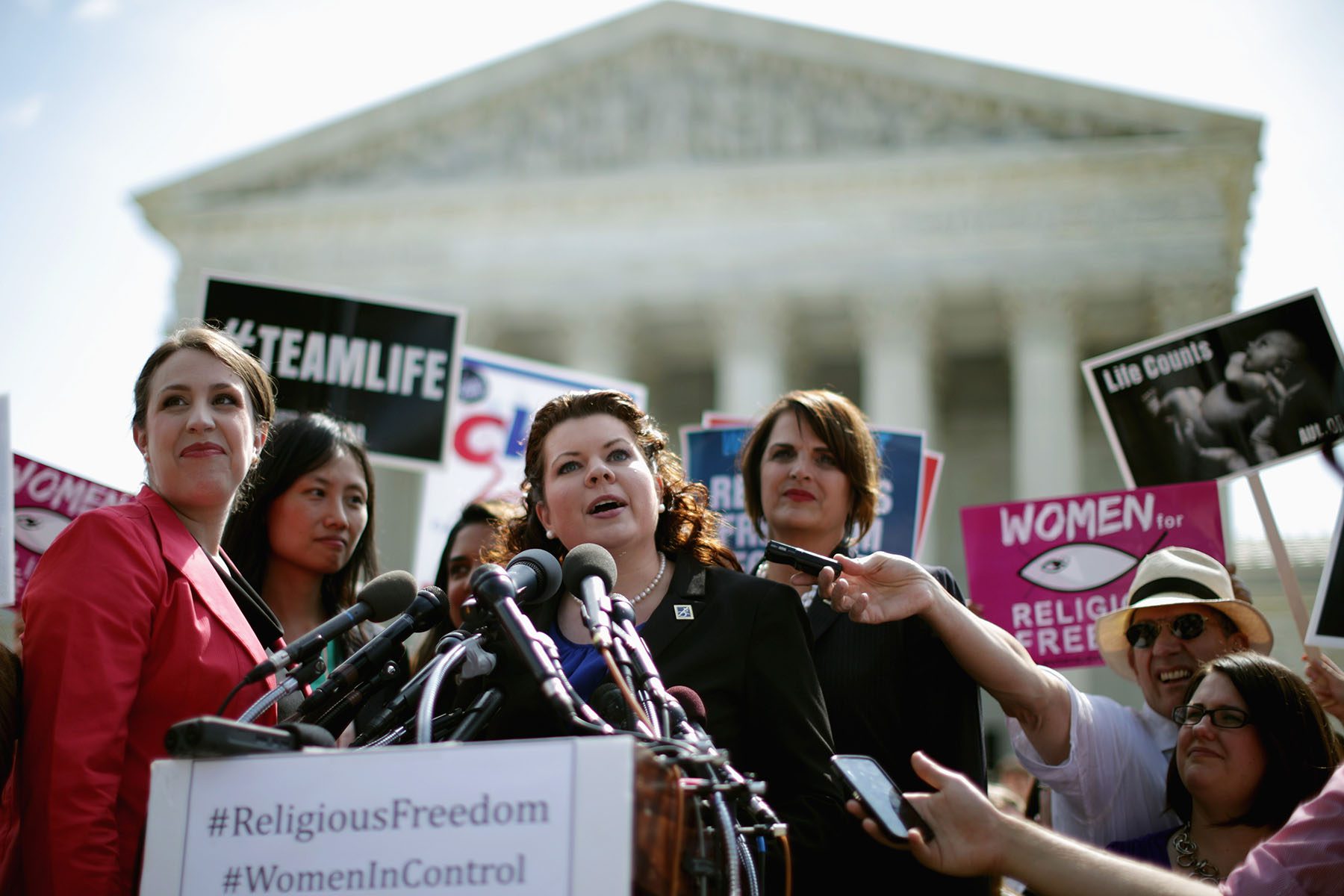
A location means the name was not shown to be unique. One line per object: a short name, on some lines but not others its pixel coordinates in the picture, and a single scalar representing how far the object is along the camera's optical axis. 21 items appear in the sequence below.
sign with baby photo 7.03
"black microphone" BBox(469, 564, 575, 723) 2.47
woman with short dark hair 3.76
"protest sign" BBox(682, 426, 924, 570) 7.94
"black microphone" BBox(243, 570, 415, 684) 2.86
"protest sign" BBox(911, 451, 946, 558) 8.07
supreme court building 29.52
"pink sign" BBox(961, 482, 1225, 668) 7.25
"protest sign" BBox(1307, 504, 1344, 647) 5.29
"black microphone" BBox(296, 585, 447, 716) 3.01
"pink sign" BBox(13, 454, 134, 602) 6.61
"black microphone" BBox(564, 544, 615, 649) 2.79
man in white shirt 3.66
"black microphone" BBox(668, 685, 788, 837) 2.59
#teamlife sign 7.98
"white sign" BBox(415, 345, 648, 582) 10.09
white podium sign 2.11
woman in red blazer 2.98
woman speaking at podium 3.34
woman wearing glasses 4.02
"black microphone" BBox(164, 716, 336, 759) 2.30
